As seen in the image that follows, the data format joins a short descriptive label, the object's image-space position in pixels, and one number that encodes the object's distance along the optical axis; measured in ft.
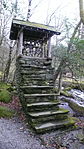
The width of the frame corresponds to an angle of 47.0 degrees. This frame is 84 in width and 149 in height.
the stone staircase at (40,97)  9.37
